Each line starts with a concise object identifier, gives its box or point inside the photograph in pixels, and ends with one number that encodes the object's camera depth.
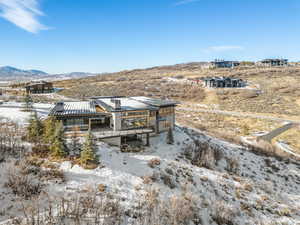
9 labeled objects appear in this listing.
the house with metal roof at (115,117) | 19.88
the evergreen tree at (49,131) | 15.98
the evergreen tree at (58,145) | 14.97
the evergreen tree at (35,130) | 17.20
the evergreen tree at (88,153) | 14.48
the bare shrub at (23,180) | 10.23
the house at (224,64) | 134.70
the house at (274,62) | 124.44
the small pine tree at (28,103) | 26.77
